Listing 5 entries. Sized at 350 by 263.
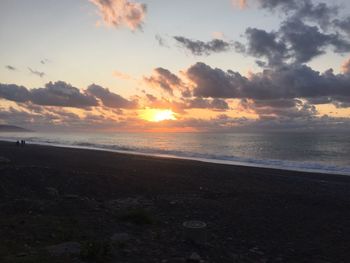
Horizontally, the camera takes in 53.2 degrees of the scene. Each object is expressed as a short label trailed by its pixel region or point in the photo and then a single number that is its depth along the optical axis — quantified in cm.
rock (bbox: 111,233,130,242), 857
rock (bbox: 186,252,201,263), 747
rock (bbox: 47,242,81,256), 718
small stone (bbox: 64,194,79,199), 1238
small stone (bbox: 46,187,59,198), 1332
